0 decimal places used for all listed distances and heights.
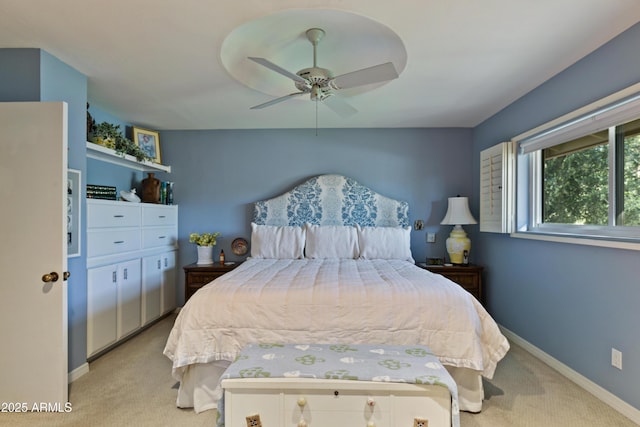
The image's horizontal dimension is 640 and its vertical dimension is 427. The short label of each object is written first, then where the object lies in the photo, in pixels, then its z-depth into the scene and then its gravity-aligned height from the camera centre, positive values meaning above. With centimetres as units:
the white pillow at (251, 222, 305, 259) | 367 -33
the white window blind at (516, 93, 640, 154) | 201 +64
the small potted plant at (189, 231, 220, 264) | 395 -40
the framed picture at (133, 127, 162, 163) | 391 +88
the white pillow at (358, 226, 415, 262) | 360 -33
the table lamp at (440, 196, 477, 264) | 376 -20
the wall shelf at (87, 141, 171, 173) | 286 +55
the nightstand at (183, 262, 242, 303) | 365 -69
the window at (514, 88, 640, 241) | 214 +31
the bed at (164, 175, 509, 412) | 197 -67
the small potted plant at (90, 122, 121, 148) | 295 +73
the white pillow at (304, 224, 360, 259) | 363 -32
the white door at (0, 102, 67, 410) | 202 -21
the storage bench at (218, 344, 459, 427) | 154 -87
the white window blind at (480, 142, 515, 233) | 317 +26
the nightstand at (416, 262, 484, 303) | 361 -69
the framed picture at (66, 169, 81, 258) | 244 +0
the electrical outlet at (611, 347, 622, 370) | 205 -92
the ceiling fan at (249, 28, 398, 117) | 205 +90
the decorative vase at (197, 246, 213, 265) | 395 -50
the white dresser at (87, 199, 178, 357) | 274 -54
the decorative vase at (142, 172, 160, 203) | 381 +27
